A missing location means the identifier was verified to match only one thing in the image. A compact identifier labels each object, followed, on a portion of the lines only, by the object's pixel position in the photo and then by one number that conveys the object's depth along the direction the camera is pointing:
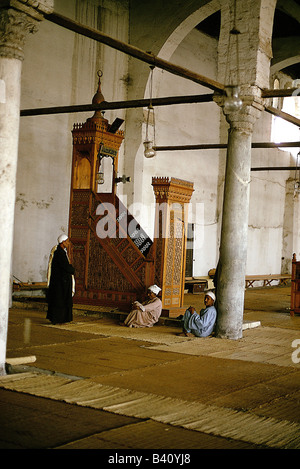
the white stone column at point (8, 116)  5.35
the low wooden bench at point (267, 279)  18.29
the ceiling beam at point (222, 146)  10.97
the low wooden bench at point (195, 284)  15.46
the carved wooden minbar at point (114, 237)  10.22
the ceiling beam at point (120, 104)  8.70
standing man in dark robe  9.27
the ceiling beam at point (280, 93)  8.04
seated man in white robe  9.52
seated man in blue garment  8.66
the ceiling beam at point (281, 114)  8.97
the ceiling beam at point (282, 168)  14.72
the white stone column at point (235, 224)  8.68
